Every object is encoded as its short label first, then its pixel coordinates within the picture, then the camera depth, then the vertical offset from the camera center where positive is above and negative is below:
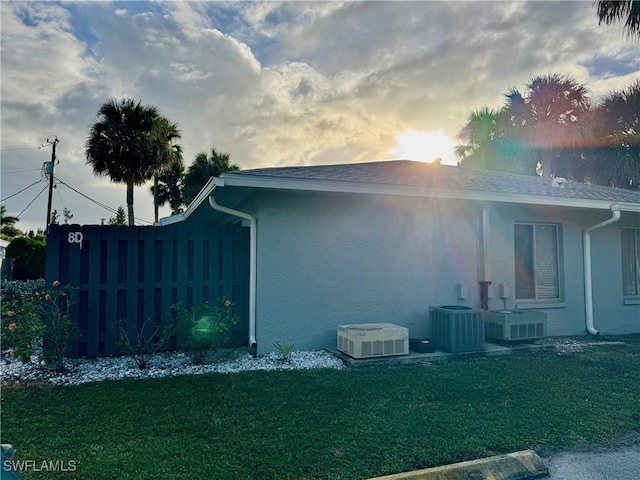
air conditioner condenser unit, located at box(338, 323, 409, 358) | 5.25 -1.00
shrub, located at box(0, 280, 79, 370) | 4.69 -0.70
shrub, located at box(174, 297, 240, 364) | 5.12 -0.80
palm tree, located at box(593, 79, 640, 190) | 15.75 +5.10
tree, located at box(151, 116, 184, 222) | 17.86 +5.72
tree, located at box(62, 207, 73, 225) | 24.93 +3.43
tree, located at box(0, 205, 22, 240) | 22.92 +2.70
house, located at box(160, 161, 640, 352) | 5.72 +0.32
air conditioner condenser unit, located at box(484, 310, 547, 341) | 6.25 -0.94
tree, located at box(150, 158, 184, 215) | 21.30 +4.26
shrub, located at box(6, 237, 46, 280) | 14.61 +0.41
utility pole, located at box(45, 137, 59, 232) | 18.52 +4.85
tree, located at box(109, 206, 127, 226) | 24.70 +3.19
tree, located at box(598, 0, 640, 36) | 9.12 +5.97
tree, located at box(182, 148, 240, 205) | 19.67 +4.92
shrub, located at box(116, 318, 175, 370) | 5.02 -0.98
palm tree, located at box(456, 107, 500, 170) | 17.36 +5.79
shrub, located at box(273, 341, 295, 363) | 5.40 -1.15
